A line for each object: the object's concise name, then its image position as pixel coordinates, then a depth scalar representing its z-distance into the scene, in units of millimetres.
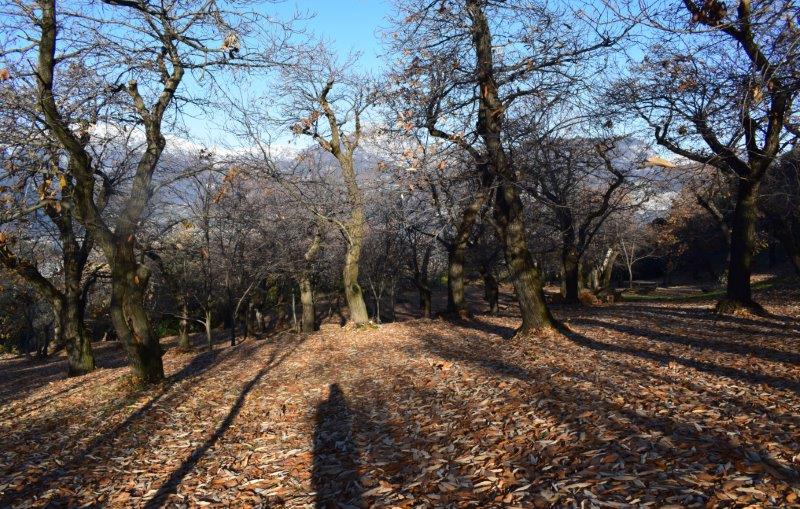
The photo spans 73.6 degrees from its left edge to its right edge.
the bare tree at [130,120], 7414
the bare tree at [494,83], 9250
